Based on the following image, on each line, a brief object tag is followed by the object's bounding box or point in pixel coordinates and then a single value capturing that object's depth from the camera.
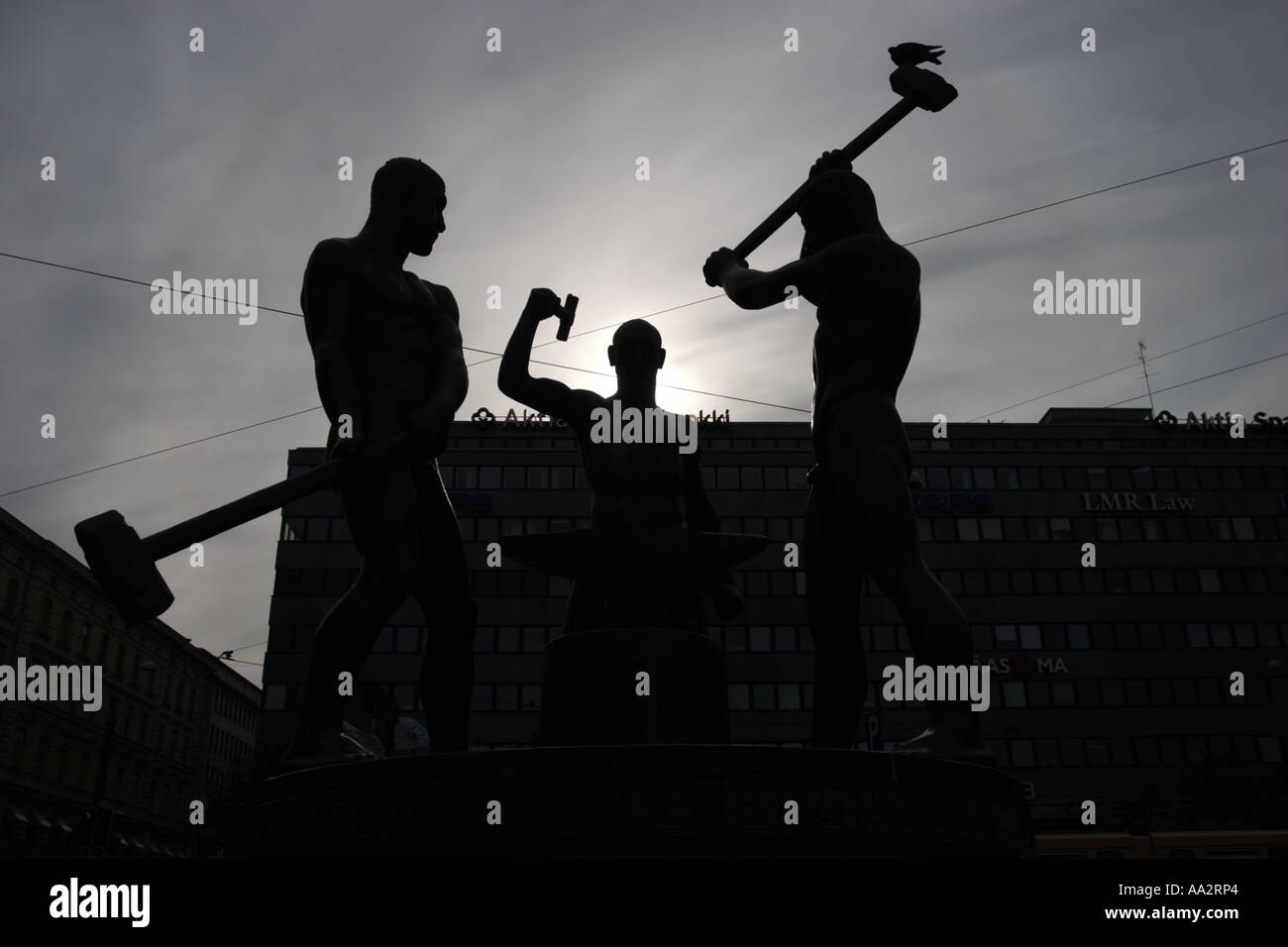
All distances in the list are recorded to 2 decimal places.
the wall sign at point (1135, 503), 54.75
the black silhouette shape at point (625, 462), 6.16
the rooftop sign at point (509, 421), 53.88
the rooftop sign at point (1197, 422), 59.04
